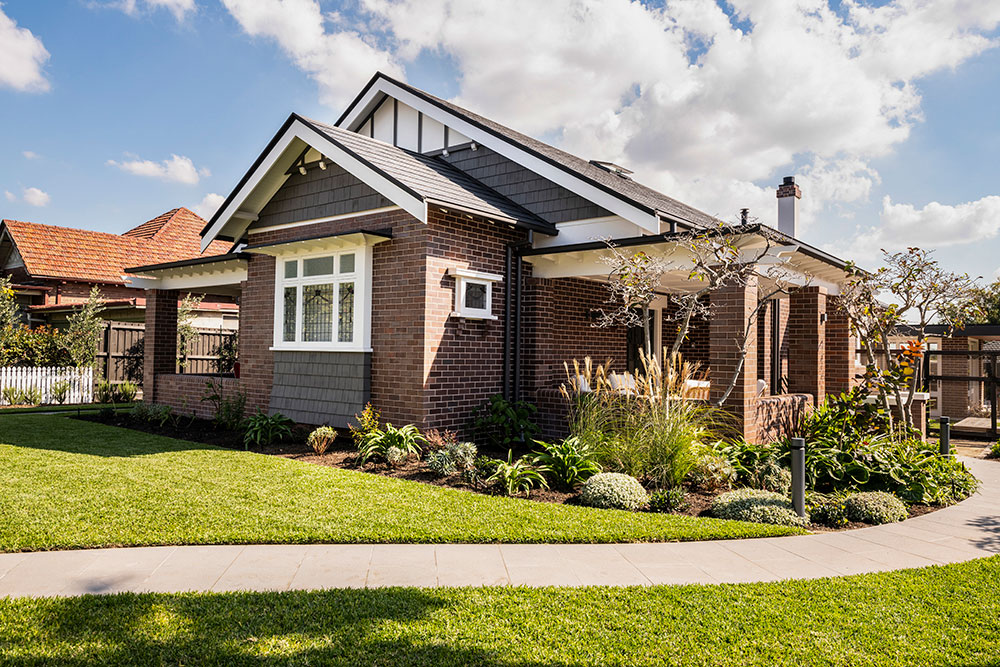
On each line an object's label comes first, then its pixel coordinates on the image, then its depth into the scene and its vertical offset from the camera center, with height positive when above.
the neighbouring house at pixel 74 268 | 21.38 +2.66
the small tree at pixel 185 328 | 18.92 +0.40
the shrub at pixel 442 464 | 7.73 -1.50
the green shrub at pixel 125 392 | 17.19 -1.44
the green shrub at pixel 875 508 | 6.29 -1.62
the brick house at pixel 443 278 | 9.36 +1.16
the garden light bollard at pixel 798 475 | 6.30 -1.27
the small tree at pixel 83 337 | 17.44 +0.08
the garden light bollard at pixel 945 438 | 8.12 -1.12
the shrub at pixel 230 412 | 11.38 -1.31
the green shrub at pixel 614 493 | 6.52 -1.55
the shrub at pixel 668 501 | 6.51 -1.62
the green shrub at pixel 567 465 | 7.32 -1.42
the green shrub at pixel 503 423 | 9.62 -1.20
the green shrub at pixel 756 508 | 6.14 -1.61
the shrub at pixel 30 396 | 16.05 -1.50
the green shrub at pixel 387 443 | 8.51 -1.38
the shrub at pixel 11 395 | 15.77 -1.45
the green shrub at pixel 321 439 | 9.19 -1.44
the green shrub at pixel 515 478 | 7.05 -1.53
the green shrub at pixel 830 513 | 6.22 -1.66
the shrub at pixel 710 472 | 7.37 -1.48
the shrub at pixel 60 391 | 16.62 -1.39
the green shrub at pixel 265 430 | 9.92 -1.43
